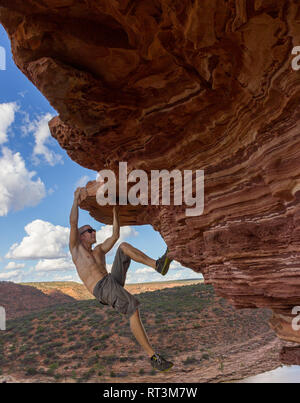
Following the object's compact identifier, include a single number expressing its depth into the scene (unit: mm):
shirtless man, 5312
